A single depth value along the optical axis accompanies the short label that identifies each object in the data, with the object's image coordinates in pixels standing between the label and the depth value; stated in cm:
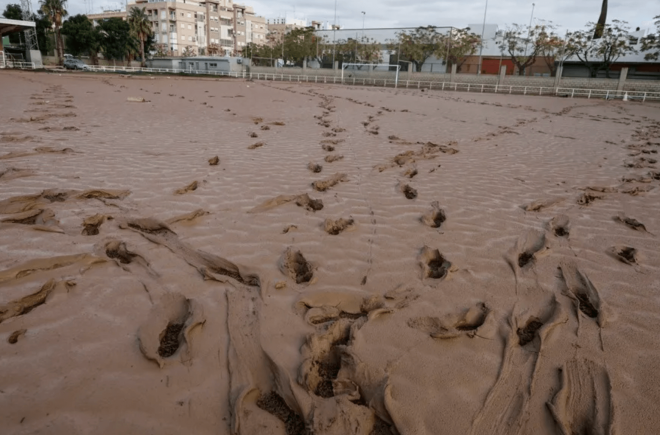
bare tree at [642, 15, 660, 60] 3880
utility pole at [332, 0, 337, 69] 5699
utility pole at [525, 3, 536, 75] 4583
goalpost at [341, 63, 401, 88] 5030
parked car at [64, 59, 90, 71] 3941
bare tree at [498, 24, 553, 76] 4488
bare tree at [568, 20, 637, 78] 3938
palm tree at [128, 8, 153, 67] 4862
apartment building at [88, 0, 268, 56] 7669
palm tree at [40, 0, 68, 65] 4238
